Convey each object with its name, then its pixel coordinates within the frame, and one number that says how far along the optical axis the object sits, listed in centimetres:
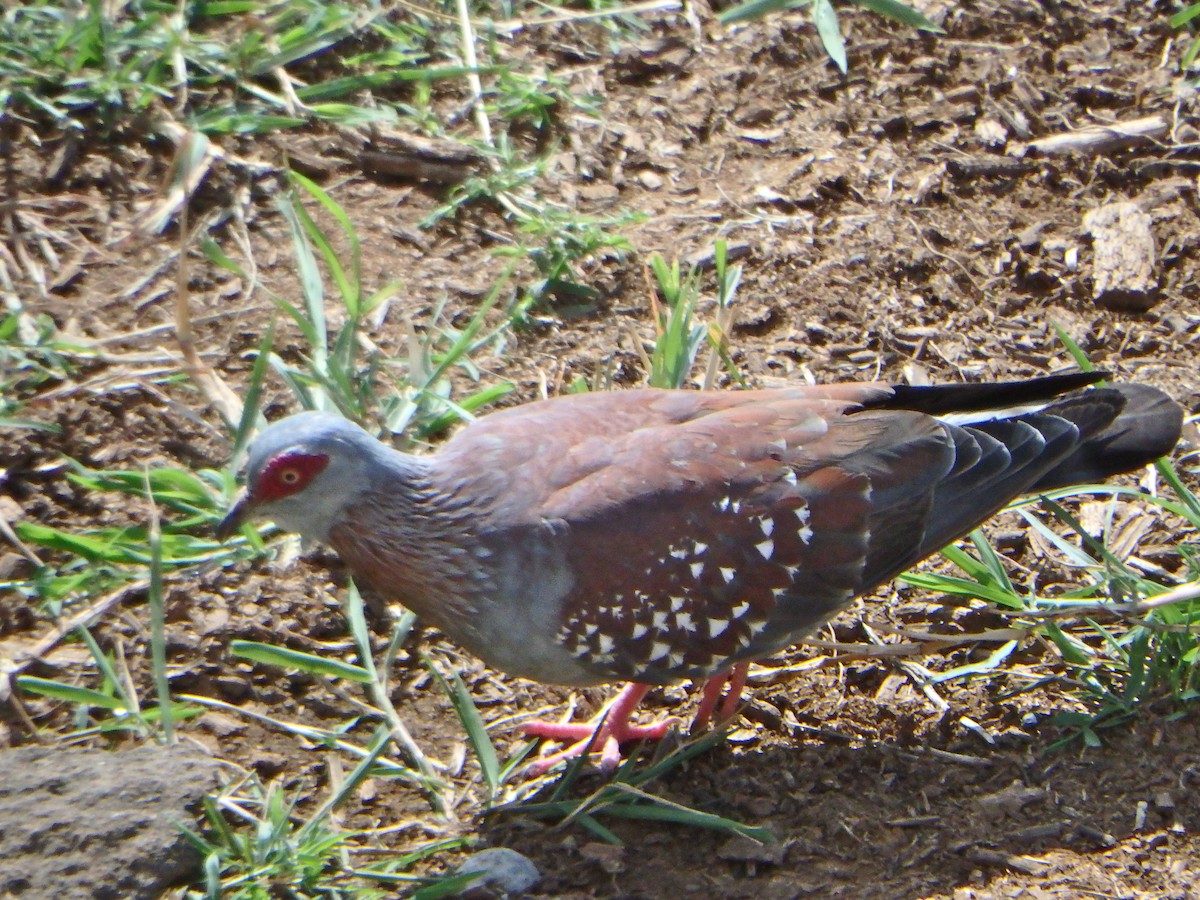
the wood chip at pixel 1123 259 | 1087
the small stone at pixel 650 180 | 1183
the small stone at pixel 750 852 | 747
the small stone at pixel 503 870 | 711
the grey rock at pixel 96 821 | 659
